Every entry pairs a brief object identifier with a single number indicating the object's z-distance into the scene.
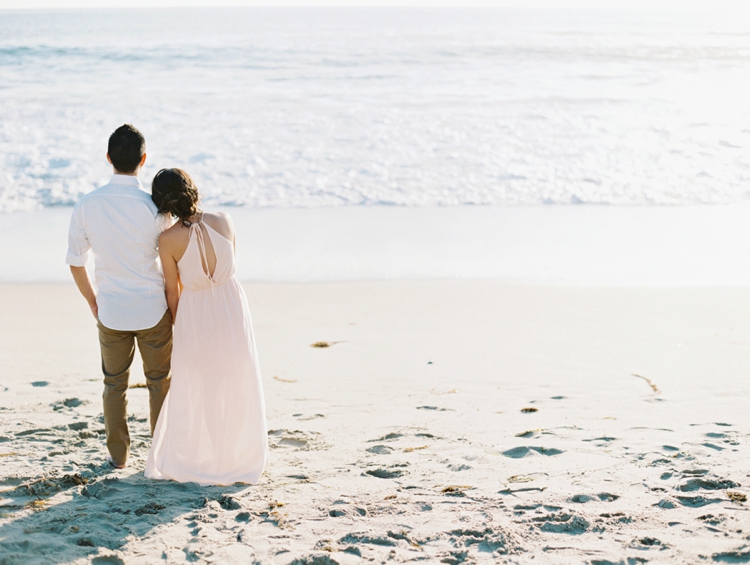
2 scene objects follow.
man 3.06
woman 3.20
